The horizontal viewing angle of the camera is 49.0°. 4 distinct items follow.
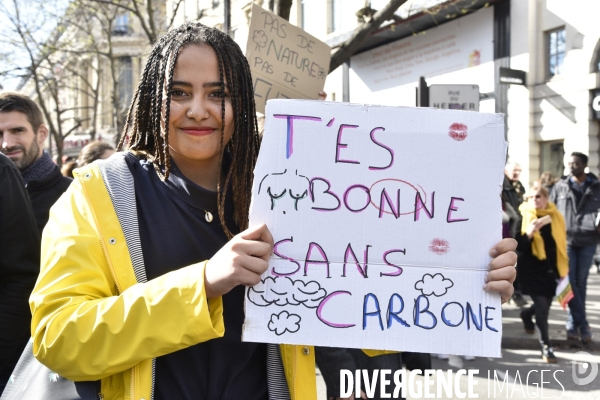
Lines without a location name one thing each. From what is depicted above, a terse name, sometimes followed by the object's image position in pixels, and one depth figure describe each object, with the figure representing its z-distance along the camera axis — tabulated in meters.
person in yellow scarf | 6.41
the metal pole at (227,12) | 9.41
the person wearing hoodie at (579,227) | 7.04
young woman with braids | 1.42
